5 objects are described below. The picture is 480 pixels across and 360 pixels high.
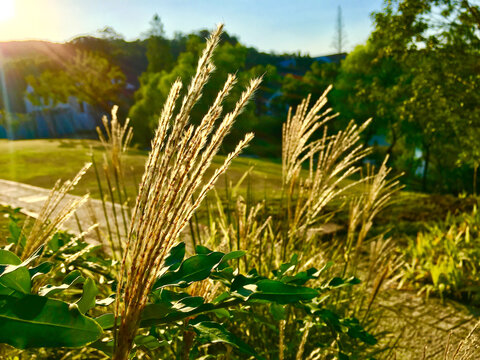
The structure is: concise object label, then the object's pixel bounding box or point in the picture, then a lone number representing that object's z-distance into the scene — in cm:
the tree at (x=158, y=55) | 4944
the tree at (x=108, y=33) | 4338
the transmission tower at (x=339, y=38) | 7194
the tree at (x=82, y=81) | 3425
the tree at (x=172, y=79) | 3038
